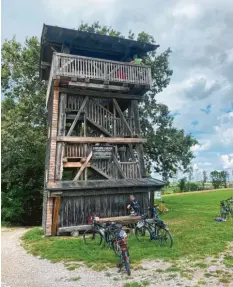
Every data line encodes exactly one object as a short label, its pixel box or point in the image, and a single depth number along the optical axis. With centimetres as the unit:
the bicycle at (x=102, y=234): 1045
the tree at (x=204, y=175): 7081
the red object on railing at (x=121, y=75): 1612
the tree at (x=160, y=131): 2508
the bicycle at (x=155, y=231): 1082
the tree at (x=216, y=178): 6200
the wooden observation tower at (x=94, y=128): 1466
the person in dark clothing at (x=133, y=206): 1482
